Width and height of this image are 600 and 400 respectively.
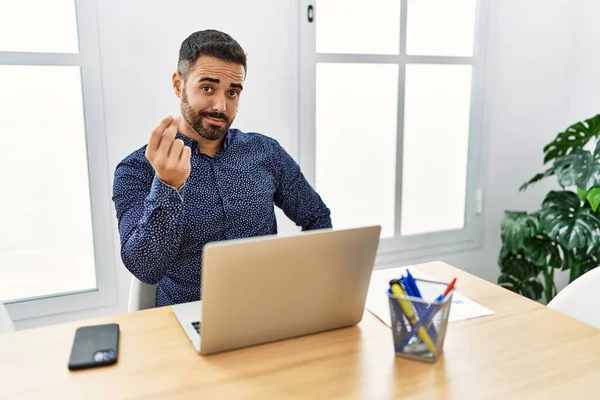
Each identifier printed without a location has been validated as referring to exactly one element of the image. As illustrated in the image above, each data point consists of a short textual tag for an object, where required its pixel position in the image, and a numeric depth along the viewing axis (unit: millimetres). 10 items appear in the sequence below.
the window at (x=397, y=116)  2268
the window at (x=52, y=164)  1783
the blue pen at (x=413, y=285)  935
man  1314
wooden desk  805
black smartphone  879
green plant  2141
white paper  1064
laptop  833
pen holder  884
